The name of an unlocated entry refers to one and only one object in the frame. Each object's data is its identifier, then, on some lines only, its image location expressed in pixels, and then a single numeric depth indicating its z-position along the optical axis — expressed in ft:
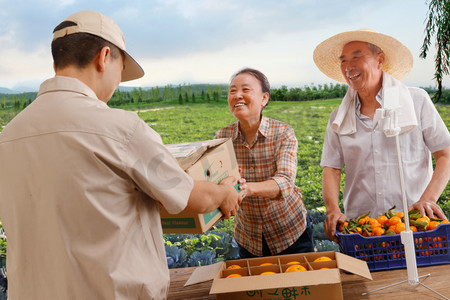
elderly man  6.02
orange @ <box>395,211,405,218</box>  5.12
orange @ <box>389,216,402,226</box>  4.93
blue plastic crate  4.82
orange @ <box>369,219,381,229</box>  4.96
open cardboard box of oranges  3.83
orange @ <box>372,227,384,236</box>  4.86
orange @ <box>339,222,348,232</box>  5.13
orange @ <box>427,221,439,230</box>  4.85
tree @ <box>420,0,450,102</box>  12.14
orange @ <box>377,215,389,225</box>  5.06
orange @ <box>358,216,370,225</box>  5.07
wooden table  4.26
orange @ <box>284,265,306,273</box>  4.27
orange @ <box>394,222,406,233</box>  4.79
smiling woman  6.59
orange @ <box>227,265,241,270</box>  4.66
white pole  4.12
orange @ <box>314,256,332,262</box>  4.50
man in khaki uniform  3.29
